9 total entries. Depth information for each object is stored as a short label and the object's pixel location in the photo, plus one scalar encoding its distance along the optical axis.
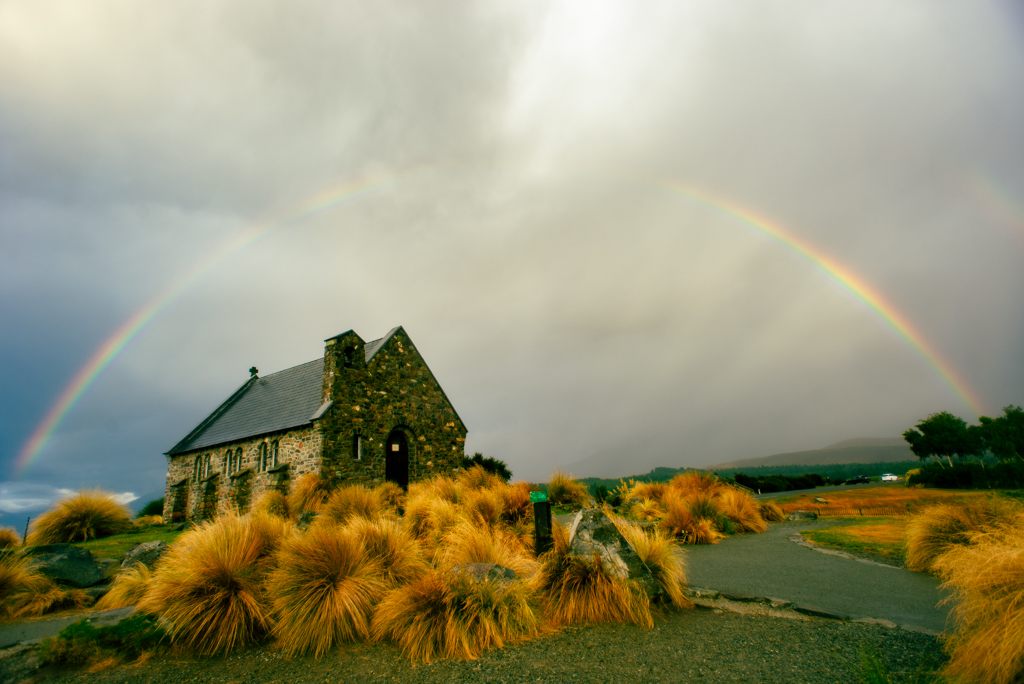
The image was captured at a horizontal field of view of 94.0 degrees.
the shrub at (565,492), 17.83
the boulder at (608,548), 6.35
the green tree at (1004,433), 39.31
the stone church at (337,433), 22.28
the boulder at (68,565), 9.12
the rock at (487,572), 6.21
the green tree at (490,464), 27.17
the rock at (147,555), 9.71
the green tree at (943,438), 45.50
